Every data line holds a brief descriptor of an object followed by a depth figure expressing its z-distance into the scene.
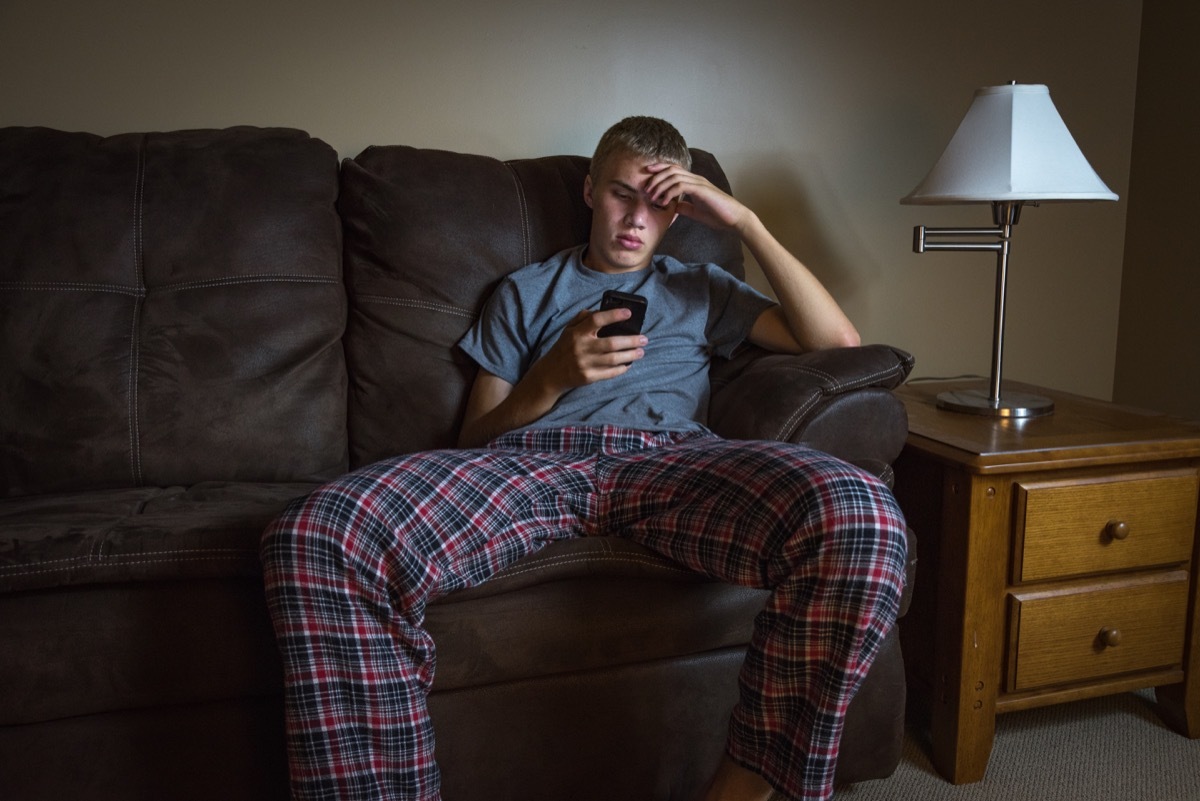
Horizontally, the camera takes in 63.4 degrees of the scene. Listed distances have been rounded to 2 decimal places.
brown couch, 1.23
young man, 1.12
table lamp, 1.69
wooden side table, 1.52
